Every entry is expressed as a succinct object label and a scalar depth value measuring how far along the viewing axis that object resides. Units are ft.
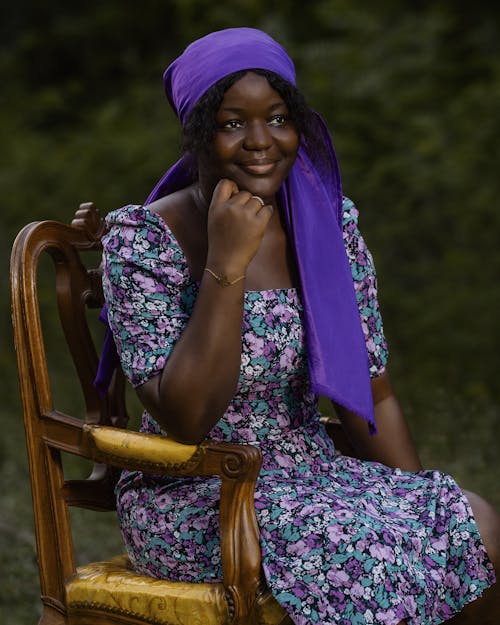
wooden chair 15.37
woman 15.17
